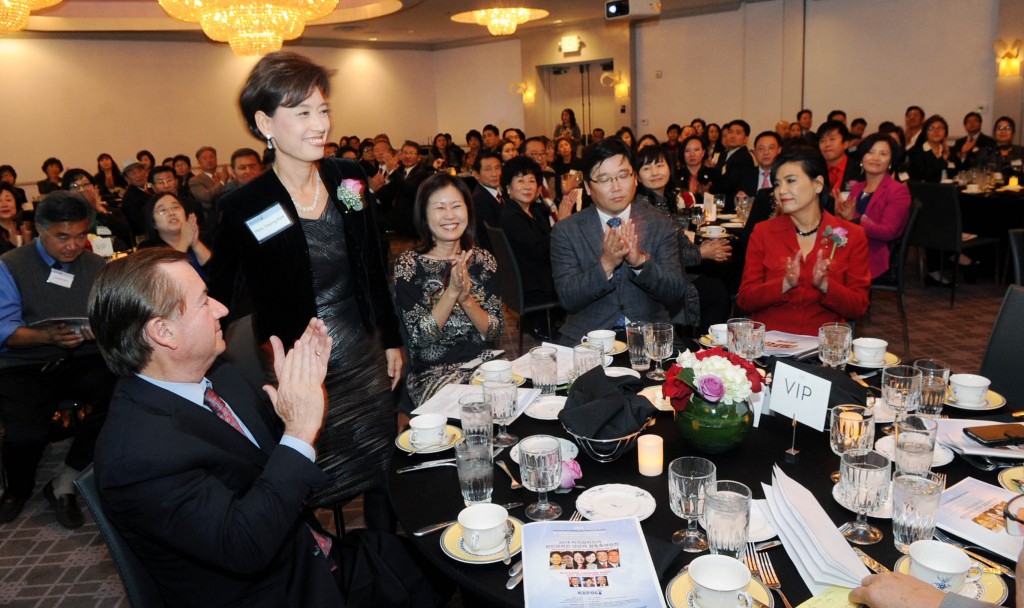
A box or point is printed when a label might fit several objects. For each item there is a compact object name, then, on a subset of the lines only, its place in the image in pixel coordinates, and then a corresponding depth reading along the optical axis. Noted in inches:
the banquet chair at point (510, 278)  184.4
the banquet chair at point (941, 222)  232.2
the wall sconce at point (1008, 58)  416.5
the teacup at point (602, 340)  99.3
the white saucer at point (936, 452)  65.6
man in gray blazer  117.1
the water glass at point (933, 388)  73.5
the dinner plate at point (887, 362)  89.4
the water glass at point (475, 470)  61.1
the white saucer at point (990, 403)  76.8
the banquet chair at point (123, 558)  58.1
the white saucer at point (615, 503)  59.6
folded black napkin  67.6
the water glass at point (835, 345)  86.9
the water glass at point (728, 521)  50.6
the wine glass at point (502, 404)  76.2
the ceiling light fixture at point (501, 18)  476.4
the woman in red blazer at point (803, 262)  118.1
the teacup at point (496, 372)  89.7
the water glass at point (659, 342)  91.2
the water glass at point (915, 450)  59.8
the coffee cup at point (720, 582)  45.9
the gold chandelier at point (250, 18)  326.0
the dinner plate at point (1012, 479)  60.6
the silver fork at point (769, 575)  49.2
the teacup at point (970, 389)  77.2
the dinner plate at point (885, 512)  57.3
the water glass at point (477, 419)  70.7
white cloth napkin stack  49.0
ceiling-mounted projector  433.7
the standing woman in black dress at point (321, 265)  87.2
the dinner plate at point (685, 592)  47.4
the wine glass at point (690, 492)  55.4
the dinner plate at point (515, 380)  91.7
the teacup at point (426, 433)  75.4
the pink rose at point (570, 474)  64.7
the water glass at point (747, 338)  90.0
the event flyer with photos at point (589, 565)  49.2
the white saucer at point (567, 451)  70.1
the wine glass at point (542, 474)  60.4
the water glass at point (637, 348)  93.0
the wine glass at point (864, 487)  55.2
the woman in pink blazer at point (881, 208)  197.6
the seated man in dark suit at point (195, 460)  53.6
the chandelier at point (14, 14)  306.7
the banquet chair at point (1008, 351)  91.4
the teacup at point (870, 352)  90.4
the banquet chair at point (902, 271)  185.5
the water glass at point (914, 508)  51.8
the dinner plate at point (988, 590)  47.4
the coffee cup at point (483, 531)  55.3
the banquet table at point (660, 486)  52.4
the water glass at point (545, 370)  86.5
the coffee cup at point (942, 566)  47.3
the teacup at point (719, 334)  98.0
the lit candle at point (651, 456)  66.5
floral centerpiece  66.4
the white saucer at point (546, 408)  81.6
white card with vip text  69.9
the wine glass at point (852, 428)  64.1
